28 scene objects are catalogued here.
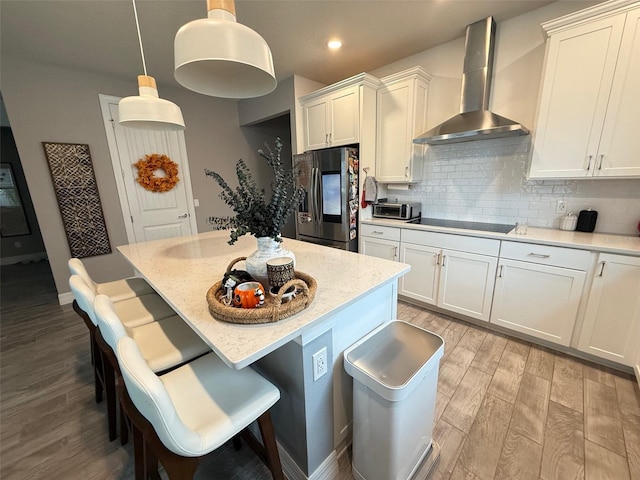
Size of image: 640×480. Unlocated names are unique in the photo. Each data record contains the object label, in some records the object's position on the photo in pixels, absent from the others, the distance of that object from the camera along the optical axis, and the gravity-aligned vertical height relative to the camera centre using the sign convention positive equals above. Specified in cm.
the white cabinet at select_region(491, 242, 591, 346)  190 -84
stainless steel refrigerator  292 -13
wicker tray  89 -43
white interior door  329 +1
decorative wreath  347 +21
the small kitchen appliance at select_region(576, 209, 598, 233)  213 -34
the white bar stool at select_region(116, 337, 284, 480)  71 -75
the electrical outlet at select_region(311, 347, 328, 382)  104 -71
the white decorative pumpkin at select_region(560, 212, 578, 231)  222 -36
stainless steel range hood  225 +78
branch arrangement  112 -8
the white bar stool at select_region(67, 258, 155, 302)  157 -65
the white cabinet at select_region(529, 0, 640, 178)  173 +59
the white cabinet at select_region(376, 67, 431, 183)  274 +64
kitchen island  87 -56
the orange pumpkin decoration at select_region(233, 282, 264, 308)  96 -40
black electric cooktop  242 -43
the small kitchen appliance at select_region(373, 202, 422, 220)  295 -31
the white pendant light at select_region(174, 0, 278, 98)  89 +49
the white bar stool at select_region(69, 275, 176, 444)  121 -69
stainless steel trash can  101 -85
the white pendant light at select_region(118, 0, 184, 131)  139 +43
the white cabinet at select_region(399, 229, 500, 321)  231 -84
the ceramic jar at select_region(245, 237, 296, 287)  118 -32
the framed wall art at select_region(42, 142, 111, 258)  297 -8
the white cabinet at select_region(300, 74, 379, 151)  286 +83
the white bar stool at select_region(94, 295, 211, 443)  92 -71
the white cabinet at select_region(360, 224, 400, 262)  284 -64
